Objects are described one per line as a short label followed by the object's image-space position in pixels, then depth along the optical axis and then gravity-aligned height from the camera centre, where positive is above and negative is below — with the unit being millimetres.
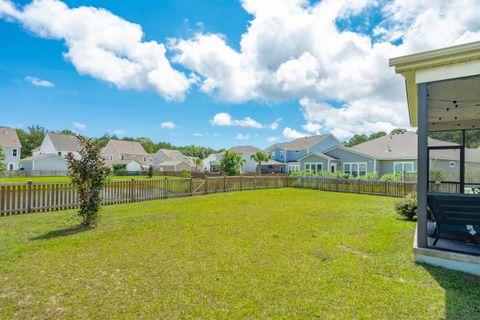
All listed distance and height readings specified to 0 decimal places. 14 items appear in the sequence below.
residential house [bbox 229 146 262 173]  43219 +920
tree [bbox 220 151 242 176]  29936 -285
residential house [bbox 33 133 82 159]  42250 +2883
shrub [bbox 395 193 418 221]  7195 -1391
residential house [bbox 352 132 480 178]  20578 +1020
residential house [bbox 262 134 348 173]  35625 +1979
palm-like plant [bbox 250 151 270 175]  35606 +652
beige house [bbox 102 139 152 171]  49853 +1712
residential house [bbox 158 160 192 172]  50094 -996
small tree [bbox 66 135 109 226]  6277 -474
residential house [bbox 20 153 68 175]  38094 -488
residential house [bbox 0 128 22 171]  36156 +2091
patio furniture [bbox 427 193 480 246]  3787 -863
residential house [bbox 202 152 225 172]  48381 -70
